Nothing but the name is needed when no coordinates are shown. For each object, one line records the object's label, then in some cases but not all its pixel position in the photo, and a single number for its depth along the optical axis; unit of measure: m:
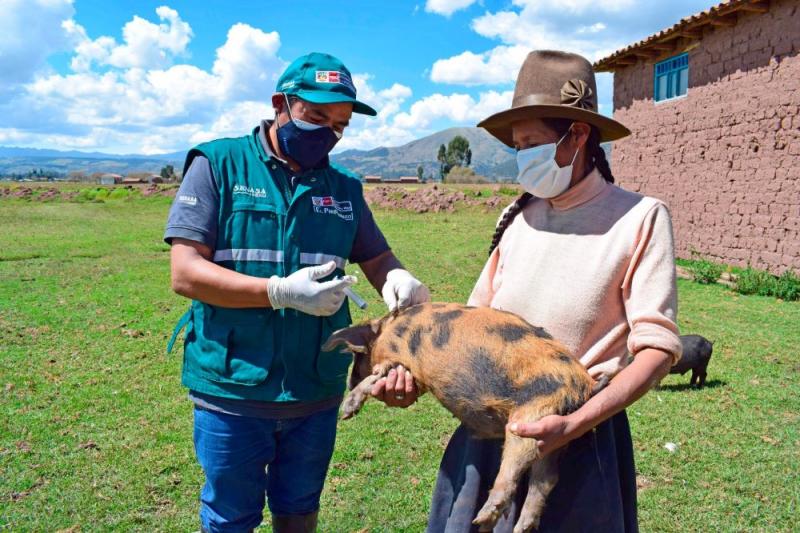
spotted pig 1.96
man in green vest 2.46
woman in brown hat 1.90
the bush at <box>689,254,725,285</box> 12.63
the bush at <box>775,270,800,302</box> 11.04
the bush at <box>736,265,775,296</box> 11.45
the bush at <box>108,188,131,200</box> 34.66
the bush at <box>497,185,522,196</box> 29.96
